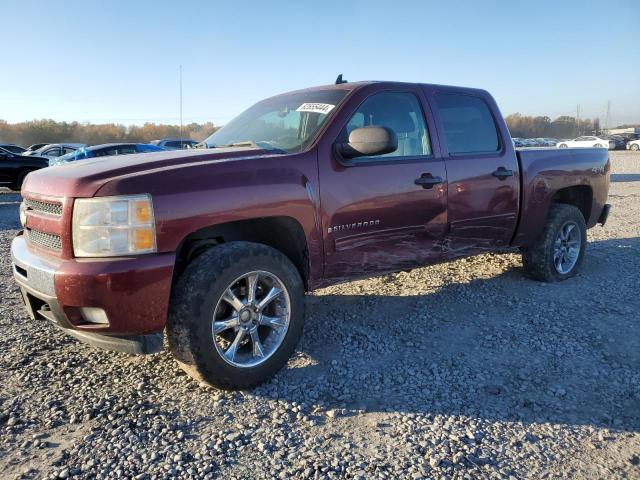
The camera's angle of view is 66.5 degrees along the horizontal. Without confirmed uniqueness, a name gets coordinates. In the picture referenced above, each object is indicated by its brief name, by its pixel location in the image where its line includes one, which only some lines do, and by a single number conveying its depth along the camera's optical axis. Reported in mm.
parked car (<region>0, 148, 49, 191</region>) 14492
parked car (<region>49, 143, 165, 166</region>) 14594
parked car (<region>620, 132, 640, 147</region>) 48562
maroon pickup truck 2619
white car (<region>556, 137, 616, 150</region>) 43056
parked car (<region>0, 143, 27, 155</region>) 25172
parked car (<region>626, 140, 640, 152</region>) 45294
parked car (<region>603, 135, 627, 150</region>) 47600
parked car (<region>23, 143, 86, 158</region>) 22609
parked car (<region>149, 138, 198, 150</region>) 20072
